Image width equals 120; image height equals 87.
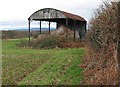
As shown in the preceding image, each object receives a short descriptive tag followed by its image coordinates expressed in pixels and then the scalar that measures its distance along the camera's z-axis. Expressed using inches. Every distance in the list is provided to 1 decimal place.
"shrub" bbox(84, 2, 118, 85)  211.8
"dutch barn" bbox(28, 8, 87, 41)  853.1
